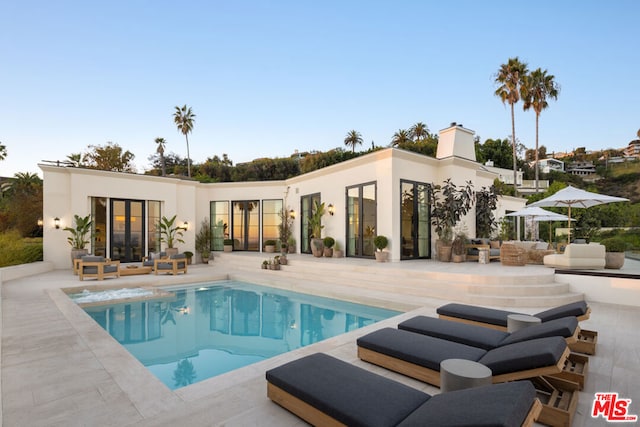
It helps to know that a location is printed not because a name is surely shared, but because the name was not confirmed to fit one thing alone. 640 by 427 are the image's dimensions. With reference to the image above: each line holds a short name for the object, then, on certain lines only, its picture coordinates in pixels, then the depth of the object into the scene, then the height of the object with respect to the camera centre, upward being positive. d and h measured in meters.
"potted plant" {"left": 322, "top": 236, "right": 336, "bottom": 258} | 12.88 -1.02
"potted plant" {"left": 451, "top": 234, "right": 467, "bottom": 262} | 10.96 -0.97
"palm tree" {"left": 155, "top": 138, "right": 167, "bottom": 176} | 35.94 +8.54
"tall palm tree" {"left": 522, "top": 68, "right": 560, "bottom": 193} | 23.02 +9.41
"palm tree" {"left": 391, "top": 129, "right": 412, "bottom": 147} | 38.04 +9.90
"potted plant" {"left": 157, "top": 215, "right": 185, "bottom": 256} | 13.97 -0.54
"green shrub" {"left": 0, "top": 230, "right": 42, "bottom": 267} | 11.26 -1.08
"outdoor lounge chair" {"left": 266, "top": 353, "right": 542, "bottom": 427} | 1.71 -1.29
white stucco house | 11.45 +0.75
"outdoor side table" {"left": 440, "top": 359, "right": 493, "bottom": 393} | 2.47 -1.23
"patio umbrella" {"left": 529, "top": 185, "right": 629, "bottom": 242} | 8.73 +0.55
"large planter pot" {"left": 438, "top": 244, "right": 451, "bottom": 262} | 11.05 -1.18
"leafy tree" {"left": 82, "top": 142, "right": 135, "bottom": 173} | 27.17 +5.51
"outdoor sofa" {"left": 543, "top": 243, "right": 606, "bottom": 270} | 8.14 -0.97
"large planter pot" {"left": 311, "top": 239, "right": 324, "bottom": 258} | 13.12 -1.16
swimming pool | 4.84 -2.16
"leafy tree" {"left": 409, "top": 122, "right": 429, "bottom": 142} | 38.34 +10.63
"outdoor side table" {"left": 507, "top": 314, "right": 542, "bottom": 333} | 3.85 -1.25
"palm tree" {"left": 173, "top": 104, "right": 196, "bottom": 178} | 34.12 +10.90
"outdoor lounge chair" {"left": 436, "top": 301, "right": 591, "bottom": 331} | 3.96 -1.39
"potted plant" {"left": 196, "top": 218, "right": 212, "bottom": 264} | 15.11 -1.15
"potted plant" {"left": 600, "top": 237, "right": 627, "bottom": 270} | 8.57 -0.95
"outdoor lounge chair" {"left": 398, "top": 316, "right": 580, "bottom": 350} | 3.11 -1.33
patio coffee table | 11.27 -1.77
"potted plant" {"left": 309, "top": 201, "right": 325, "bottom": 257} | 13.15 -0.36
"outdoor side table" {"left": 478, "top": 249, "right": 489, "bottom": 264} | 10.47 -1.23
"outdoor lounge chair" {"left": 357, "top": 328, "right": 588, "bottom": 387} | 2.54 -1.34
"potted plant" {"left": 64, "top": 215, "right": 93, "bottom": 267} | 12.02 -0.53
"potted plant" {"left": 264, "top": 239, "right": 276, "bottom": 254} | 16.03 -1.30
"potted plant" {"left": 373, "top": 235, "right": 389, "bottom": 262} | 10.84 -0.87
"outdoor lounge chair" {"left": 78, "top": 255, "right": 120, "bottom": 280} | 10.18 -1.51
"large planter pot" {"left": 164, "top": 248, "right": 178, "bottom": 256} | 13.87 -1.31
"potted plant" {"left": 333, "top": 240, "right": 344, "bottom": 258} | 12.82 -1.26
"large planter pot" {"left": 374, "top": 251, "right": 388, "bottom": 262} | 10.84 -1.24
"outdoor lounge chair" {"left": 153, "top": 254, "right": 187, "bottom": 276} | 11.40 -1.59
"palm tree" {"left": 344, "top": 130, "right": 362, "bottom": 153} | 42.41 +10.83
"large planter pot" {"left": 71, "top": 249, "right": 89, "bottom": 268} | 11.95 -1.19
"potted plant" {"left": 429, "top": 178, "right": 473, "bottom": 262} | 11.31 +0.36
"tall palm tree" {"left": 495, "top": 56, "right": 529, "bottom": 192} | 23.03 +10.15
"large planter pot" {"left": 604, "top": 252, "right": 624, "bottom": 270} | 8.57 -1.13
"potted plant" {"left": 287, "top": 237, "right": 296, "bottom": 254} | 15.60 -1.22
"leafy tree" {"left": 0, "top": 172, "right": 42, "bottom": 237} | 17.45 +0.49
